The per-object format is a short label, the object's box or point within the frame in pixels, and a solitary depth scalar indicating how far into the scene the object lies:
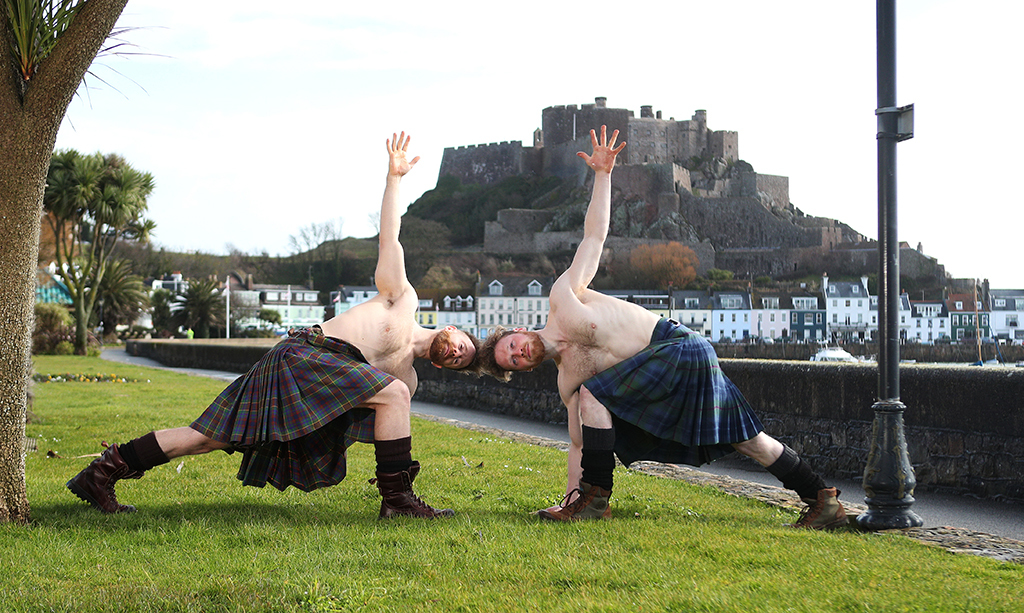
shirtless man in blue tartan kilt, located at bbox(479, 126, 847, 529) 4.93
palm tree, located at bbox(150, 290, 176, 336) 60.67
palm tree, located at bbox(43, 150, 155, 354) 32.66
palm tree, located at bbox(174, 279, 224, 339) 55.56
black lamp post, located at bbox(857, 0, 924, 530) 5.08
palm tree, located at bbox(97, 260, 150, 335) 45.25
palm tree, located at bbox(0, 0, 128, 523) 4.43
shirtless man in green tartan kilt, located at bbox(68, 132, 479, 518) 4.75
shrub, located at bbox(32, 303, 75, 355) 35.56
